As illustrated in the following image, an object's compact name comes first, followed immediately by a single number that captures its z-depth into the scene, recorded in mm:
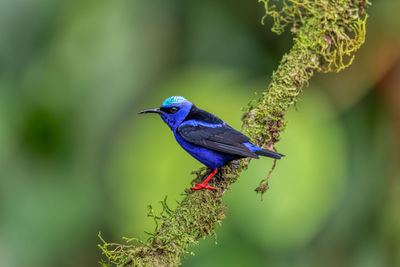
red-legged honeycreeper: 7152
